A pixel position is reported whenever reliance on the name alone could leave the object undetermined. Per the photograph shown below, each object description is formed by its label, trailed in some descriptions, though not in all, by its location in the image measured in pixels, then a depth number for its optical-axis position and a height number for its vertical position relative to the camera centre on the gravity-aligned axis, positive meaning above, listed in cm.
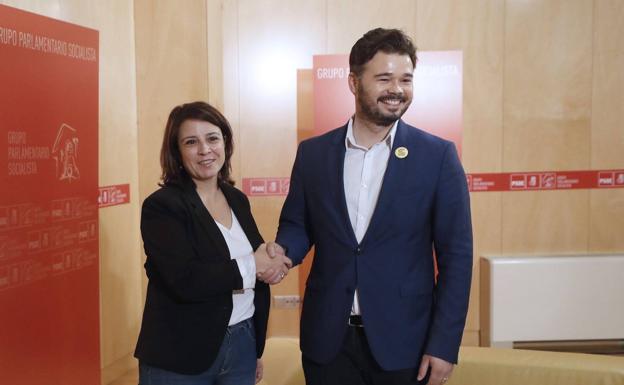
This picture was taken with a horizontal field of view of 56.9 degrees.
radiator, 444 -95
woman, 191 -32
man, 190 -24
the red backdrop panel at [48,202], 253 -12
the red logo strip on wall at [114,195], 400 -13
